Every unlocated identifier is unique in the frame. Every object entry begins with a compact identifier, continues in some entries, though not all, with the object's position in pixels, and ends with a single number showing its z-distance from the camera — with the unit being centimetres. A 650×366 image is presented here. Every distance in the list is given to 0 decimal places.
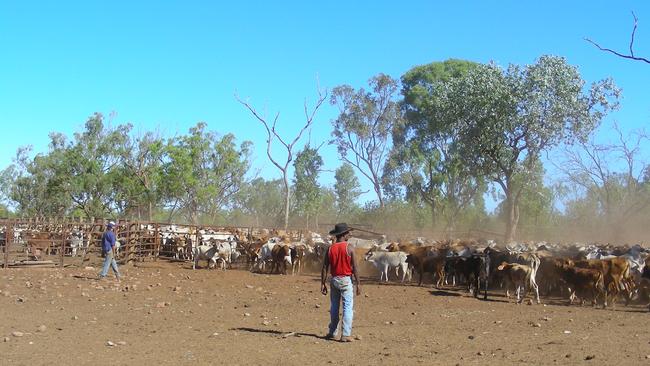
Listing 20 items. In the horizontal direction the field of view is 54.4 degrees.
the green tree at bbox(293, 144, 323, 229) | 6619
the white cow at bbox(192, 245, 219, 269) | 2519
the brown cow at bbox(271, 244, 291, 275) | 2389
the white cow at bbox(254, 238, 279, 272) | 2503
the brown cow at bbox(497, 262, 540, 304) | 1623
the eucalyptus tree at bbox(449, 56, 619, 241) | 3200
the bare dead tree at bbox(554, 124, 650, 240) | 4874
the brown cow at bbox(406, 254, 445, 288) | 2006
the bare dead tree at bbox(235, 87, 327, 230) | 4844
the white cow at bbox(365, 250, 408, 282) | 2158
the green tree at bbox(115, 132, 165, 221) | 5228
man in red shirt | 994
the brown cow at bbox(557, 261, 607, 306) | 1560
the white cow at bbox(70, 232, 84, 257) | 2470
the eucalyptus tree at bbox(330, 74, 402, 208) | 5353
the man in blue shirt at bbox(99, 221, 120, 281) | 1878
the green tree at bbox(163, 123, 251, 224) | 5006
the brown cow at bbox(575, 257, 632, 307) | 1562
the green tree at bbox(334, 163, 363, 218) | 8225
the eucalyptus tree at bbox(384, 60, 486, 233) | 5066
